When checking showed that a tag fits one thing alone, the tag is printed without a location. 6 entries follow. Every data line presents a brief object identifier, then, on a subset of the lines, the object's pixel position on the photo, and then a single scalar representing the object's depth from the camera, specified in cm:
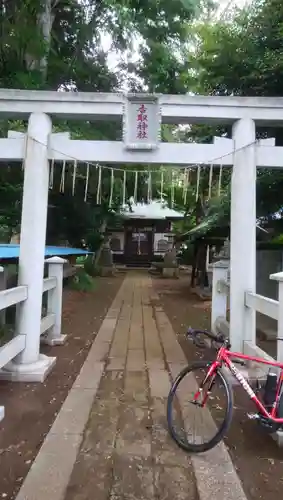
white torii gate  430
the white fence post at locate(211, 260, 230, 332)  610
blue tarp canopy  516
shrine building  2619
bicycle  276
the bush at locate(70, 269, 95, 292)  1224
